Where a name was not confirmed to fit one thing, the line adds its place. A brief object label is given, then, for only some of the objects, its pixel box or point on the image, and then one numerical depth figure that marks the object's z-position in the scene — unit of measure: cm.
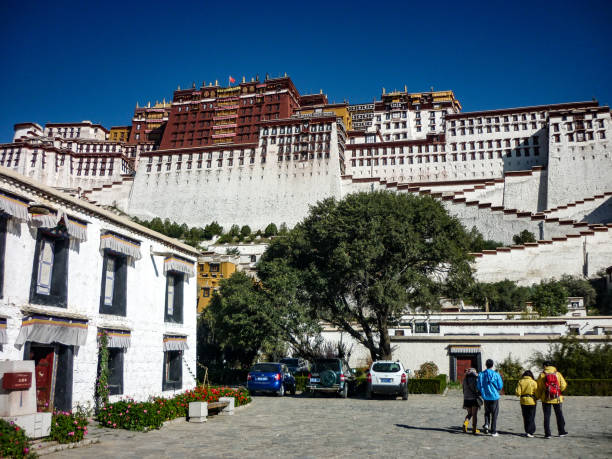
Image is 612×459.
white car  2044
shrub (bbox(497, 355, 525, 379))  2548
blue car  2284
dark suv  2200
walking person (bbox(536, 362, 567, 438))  1150
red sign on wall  928
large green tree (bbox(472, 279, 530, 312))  4262
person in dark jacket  1192
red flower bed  1246
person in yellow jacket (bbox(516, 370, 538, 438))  1145
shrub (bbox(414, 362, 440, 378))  2744
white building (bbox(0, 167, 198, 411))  1184
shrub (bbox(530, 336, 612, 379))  2342
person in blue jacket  1172
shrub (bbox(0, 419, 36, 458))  812
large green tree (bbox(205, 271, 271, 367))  2916
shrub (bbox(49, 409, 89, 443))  1010
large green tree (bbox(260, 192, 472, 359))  2788
